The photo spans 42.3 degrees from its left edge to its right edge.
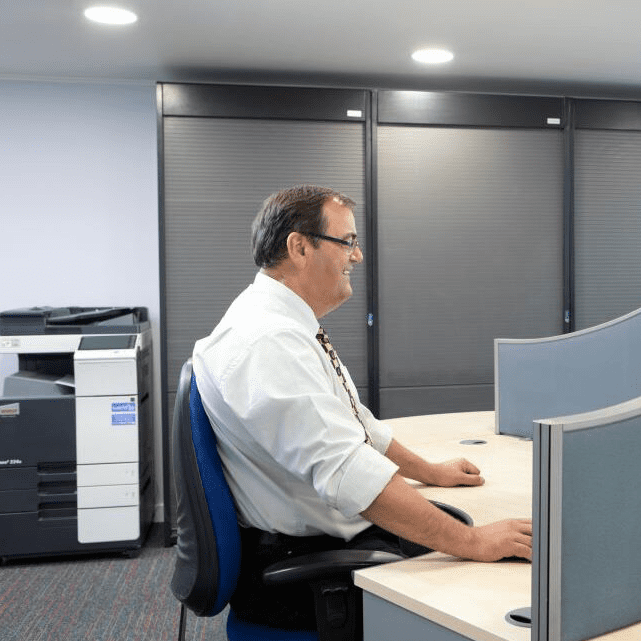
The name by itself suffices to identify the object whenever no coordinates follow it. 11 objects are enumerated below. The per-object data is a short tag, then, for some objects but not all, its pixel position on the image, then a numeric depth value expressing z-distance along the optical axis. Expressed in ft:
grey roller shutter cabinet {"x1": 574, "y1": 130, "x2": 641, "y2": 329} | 13.33
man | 4.29
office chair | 4.53
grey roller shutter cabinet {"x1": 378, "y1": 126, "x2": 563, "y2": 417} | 12.76
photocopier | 11.34
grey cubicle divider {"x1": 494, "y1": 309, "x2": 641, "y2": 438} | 6.81
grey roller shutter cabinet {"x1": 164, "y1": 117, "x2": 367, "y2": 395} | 12.17
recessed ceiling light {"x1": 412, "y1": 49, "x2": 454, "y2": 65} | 11.64
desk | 3.50
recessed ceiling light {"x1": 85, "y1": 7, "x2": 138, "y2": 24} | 9.84
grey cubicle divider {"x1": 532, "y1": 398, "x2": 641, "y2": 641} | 3.12
